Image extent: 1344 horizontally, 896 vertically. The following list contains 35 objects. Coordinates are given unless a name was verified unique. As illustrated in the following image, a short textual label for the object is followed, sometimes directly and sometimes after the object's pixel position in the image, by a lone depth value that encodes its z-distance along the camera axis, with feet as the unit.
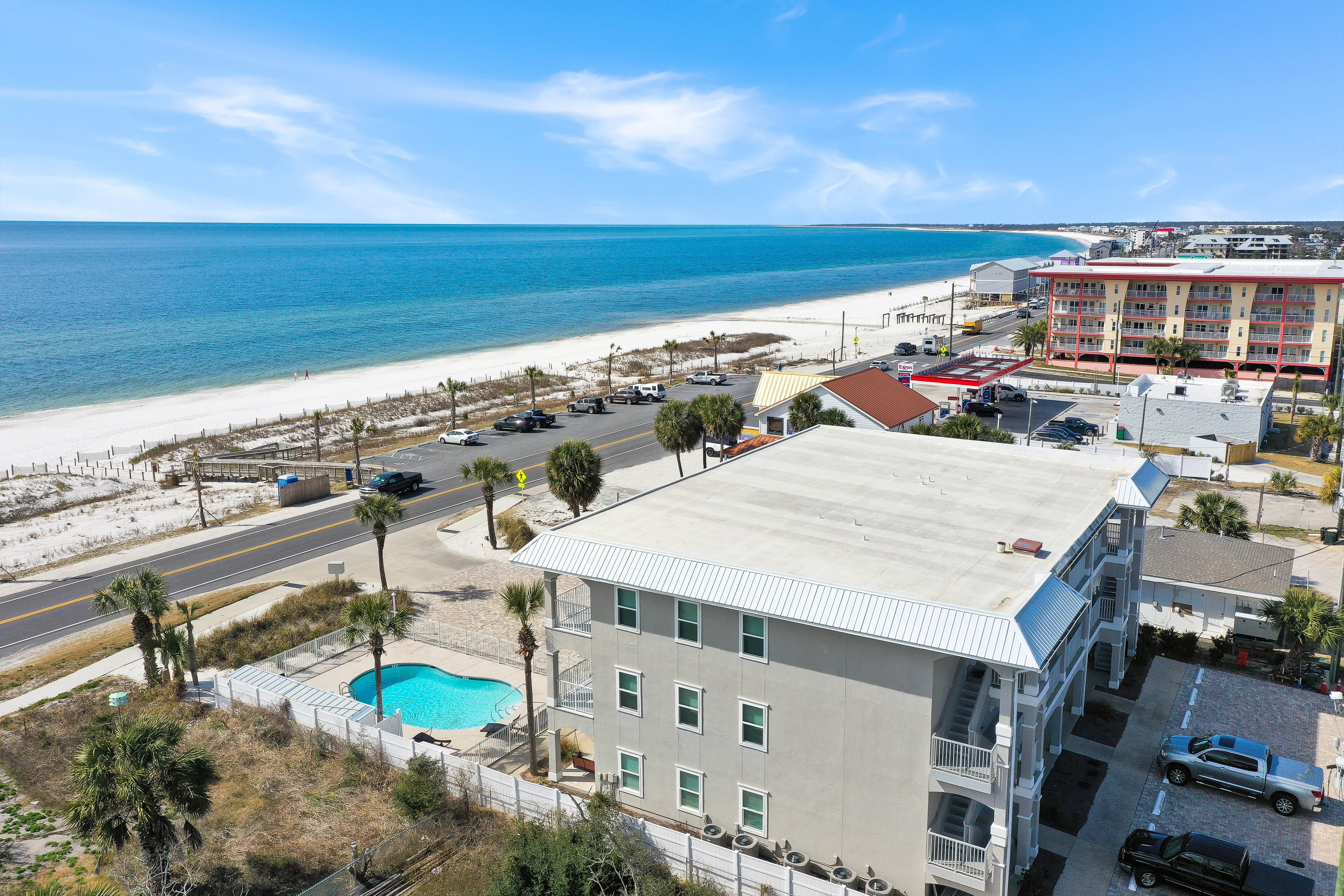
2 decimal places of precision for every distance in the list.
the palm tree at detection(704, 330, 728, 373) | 361.92
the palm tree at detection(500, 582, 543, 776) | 81.61
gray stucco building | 68.28
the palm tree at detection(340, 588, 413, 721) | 94.53
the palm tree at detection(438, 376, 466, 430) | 246.88
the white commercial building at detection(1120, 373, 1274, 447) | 213.46
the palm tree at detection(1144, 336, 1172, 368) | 303.89
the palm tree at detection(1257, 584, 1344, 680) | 103.35
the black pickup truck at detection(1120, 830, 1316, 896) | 70.54
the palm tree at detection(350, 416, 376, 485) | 196.95
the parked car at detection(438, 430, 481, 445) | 238.89
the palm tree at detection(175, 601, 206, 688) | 108.06
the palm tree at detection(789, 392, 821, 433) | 193.88
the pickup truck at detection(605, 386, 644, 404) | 288.92
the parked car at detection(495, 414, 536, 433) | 251.80
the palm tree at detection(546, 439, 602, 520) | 151.12
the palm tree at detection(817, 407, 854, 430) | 187.11
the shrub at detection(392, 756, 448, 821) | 82.89
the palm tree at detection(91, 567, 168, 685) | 105.81
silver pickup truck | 83.51
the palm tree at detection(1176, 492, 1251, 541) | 141.59
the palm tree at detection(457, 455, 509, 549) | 154.61
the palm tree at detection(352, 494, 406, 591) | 133.90
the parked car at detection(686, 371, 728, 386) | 321.32
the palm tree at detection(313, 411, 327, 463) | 221.25
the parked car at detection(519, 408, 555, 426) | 254.31
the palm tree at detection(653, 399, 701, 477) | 181.16
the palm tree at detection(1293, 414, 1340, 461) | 207.51
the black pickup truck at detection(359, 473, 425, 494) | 192.13
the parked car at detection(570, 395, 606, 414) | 275.80
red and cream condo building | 295.89
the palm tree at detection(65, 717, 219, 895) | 67.46
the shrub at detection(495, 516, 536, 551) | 159.63
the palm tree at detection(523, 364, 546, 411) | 285.23
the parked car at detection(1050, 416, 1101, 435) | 231.91
